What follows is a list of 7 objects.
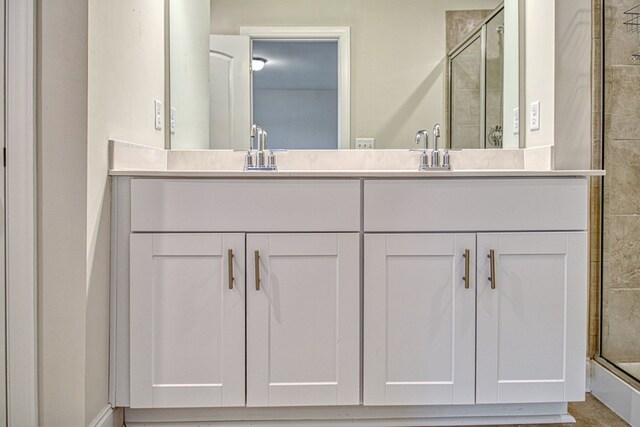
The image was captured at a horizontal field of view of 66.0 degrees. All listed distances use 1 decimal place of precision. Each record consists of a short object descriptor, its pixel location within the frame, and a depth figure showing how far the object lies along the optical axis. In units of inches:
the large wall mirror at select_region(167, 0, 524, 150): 81.1
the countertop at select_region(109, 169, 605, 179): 60.1
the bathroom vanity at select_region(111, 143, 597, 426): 60.5
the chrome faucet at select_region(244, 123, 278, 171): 75.8
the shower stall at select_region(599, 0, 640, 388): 77.1
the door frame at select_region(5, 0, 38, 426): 50.2
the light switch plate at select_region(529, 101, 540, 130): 74.6
